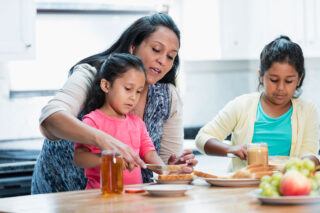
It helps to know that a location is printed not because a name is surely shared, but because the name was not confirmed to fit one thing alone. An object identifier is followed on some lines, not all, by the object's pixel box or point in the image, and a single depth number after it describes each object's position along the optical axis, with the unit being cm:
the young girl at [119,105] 301
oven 421
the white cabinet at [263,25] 475
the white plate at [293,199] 222
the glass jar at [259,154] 296
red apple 223
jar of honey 257
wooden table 225
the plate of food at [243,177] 270
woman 309
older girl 353
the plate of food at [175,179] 282
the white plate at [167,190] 252
